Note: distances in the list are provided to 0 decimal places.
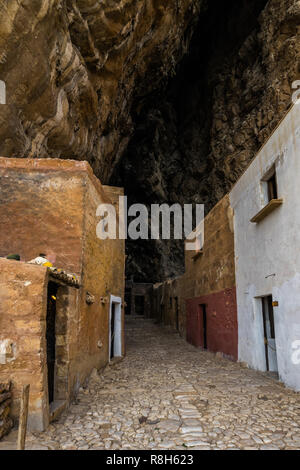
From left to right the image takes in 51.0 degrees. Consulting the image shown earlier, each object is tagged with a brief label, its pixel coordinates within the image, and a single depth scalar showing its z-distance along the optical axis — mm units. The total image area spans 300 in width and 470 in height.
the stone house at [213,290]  9445
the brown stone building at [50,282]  3939
